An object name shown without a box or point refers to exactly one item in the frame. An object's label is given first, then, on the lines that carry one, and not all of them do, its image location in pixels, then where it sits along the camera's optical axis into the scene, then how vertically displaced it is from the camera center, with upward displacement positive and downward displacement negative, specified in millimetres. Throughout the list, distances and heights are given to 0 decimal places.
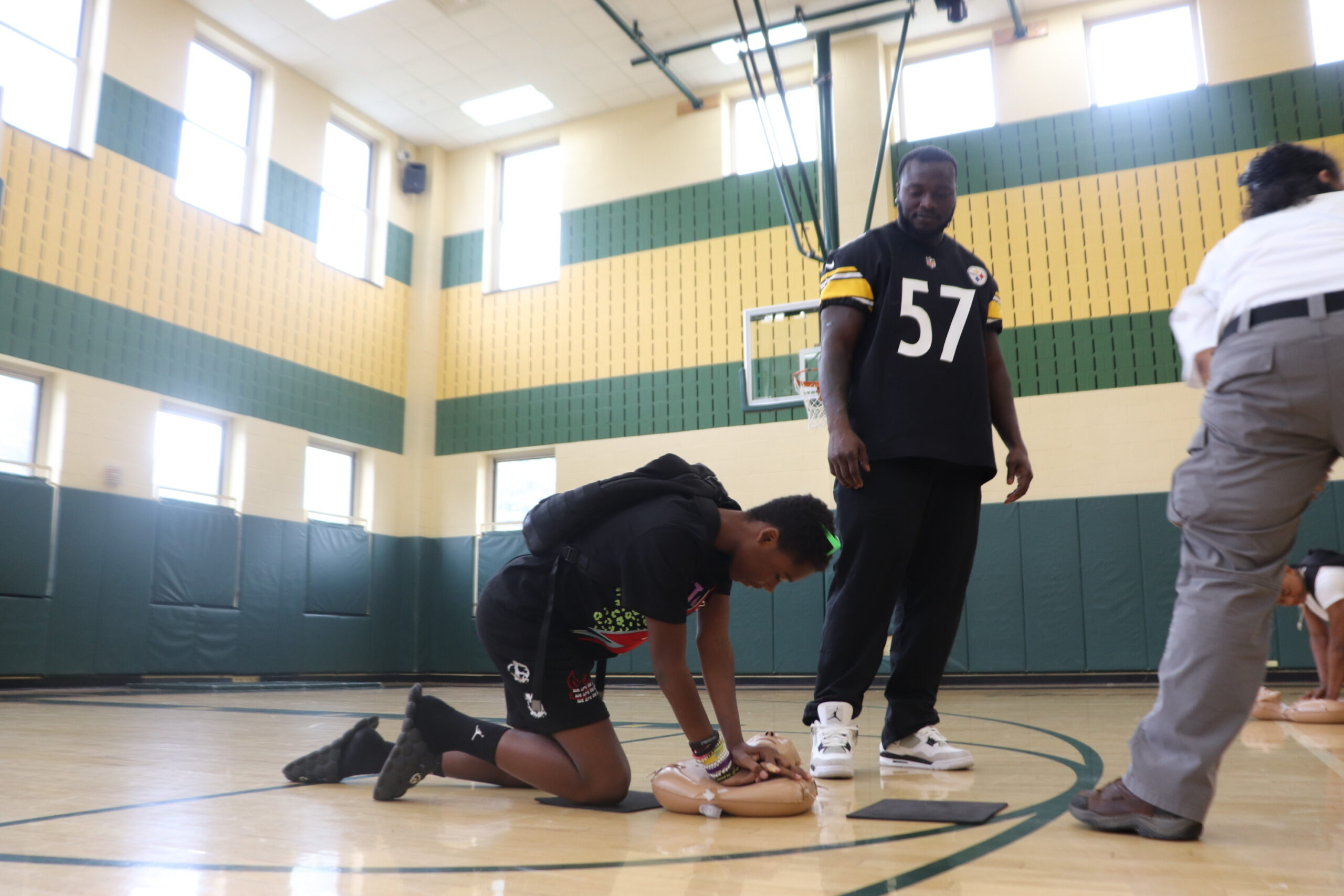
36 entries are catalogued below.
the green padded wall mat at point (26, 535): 7414 +626
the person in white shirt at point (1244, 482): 1600 +206
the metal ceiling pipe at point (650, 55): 9016 +5263
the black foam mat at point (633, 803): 2201 -412
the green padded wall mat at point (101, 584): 7777 +282
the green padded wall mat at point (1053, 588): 8406 +197
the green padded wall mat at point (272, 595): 9164 +217
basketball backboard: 8555 +2259
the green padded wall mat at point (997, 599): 8562 +113
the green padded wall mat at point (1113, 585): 8266 +211
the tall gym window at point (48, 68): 7820 +4344
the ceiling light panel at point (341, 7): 9188 +5494
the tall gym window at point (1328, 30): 8375 +4743
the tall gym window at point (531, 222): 11297 +4408
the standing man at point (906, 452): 2676 +427
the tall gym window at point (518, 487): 10883 +1389
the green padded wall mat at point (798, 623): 9133 -81
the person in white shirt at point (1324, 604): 4121 +24
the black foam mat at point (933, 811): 1904 -381
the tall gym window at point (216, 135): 9219 +4458
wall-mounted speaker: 11445 +4890
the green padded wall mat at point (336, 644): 9797 -251
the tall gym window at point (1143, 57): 8938 +4887
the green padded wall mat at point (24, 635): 7359 -105
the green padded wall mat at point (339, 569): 9945 +487
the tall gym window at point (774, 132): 9977 +4801
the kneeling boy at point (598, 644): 2070 -62
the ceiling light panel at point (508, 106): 10758 +5442
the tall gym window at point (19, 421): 7672 +1505
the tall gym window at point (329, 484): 10219 +1362
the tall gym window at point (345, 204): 10617 +4377
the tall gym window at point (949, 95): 9469 +4842
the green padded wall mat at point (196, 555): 8531 +551
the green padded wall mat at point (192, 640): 8383 -175
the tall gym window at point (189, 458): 8773 +1419
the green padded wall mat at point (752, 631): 9289 -149
